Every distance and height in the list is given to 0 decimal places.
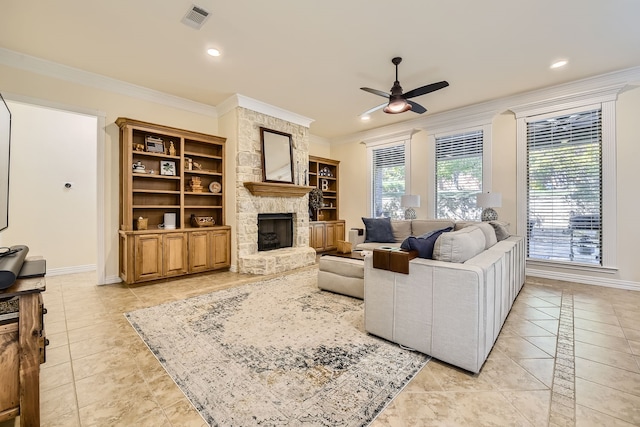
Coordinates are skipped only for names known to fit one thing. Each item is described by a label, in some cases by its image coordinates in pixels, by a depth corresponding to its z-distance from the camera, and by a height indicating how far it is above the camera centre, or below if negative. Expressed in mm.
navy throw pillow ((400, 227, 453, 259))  2145 -259
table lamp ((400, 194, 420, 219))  5453 +203
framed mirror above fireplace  5145 +1143
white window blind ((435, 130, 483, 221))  5176 +767
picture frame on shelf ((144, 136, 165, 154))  4273 +1107
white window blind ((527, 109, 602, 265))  4090 +411
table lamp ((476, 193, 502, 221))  4465 +166
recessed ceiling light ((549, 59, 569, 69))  3580 +2038
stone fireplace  4770 +222
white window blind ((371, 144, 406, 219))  6297 +796
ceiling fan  3389 +1545
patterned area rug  1539 -1117
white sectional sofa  1848 -676
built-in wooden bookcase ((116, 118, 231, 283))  4000 +227
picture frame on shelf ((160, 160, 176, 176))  4449 +759
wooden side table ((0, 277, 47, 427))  1262 -710
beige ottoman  3314 -816
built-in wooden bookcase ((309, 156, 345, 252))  6676 +84
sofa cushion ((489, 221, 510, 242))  3518 -242
